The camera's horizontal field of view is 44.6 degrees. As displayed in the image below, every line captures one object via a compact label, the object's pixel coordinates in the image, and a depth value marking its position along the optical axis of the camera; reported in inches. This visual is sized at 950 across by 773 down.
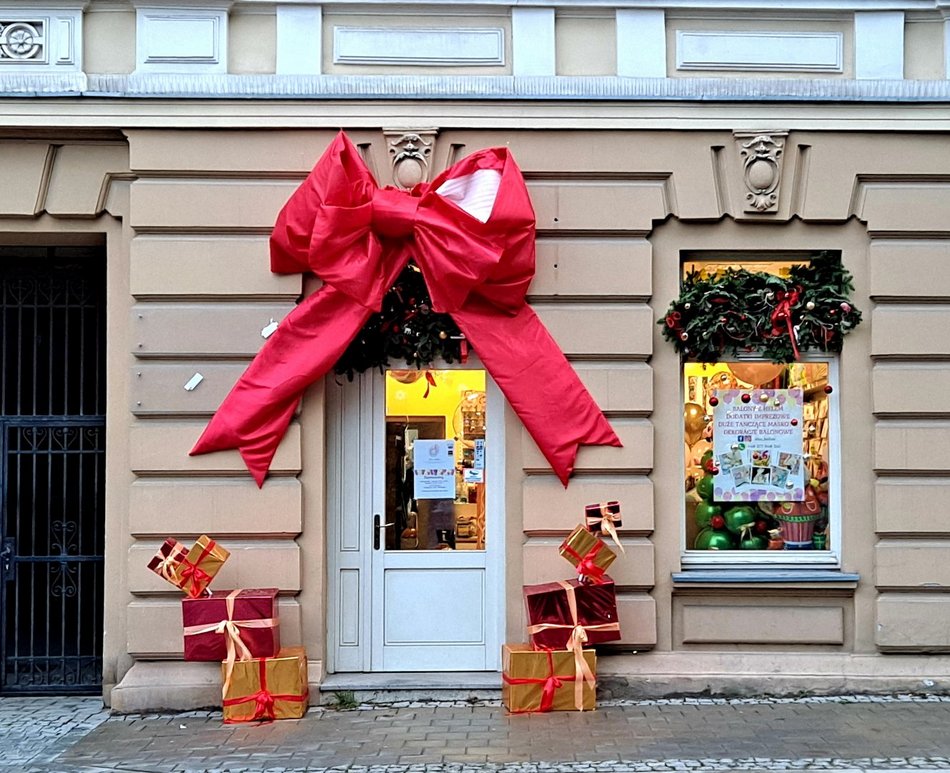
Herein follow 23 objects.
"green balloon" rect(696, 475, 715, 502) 326.0
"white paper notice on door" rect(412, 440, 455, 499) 325.4
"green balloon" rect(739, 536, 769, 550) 324.2
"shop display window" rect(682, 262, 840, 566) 323.0
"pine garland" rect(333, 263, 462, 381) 317.4
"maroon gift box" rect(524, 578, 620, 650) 295.1
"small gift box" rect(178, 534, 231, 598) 292.8
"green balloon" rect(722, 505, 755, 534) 324.5
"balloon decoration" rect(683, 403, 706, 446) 324.8
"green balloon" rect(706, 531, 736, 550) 323.0
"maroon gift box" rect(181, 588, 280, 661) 291.4
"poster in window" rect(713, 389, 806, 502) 325.4
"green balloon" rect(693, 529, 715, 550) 323.6
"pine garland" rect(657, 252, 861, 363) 315.3
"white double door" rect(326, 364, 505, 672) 320.2
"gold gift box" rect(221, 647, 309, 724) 290.2
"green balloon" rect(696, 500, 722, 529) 325.1
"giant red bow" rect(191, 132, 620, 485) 296.4
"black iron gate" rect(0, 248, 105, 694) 331.0
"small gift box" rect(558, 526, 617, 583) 294.4
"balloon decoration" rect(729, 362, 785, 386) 324.8
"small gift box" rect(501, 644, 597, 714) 293.6
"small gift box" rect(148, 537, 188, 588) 291.7
